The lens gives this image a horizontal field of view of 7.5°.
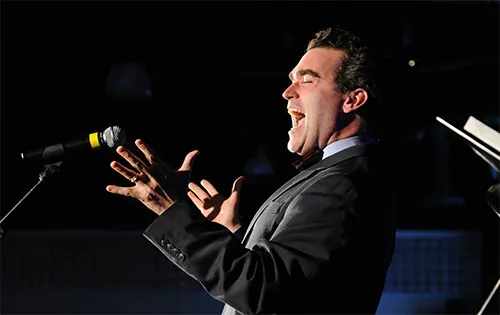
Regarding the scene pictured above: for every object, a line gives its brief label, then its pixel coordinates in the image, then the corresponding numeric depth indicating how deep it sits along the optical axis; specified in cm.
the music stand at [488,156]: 671
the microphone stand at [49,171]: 716
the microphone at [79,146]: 704
